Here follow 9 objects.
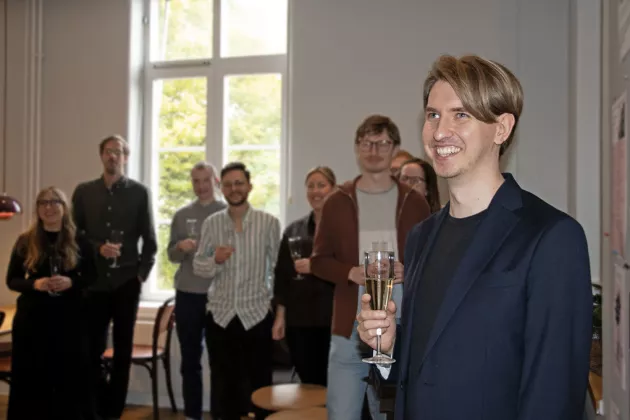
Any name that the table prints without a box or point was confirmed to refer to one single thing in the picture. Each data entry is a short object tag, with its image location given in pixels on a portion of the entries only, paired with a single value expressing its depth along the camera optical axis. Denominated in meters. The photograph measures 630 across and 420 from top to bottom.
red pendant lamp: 6.11
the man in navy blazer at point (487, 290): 1.23
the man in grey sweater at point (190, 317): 4.81
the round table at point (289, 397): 3.53
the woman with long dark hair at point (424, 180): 3.63
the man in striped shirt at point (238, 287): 4.29
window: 5.89
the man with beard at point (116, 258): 4.95
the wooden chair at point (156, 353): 5.08
